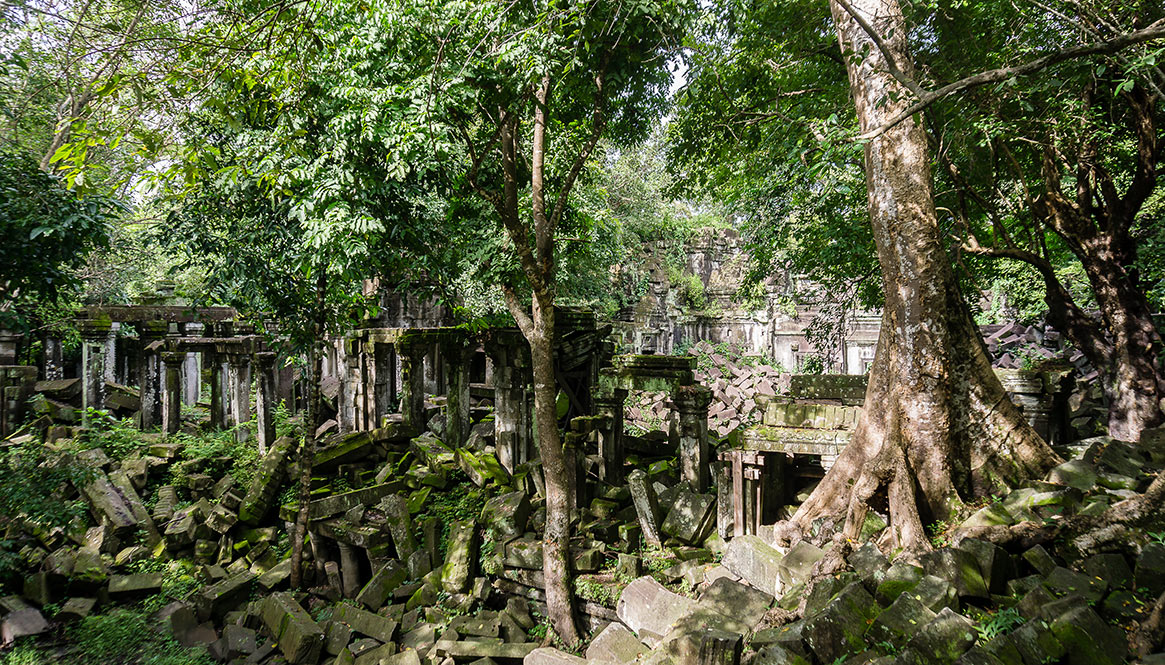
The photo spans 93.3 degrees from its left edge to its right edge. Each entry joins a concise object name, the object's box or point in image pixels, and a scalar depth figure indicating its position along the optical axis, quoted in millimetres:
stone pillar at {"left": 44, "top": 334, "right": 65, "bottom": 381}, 12523
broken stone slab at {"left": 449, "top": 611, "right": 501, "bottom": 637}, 5805
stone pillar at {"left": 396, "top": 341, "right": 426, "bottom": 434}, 10203
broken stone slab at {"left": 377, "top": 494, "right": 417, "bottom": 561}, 7113
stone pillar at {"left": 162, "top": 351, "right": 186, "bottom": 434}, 11195
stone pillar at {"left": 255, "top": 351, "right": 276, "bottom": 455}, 10148
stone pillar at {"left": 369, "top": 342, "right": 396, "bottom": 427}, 11047
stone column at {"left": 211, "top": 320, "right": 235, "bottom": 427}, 11602
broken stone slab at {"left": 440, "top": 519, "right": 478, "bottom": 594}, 6543
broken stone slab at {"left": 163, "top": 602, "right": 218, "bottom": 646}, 6305
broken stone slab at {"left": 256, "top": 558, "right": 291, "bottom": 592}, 7352
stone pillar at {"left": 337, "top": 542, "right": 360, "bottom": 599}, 7285
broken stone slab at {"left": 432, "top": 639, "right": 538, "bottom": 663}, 5375
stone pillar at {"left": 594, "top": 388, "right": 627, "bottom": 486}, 8398
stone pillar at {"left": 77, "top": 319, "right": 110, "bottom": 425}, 10438
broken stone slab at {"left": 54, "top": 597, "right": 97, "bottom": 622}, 6379
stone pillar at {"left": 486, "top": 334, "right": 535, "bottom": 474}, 9055
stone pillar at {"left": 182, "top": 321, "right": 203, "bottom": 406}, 16845
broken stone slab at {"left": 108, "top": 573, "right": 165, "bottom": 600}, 6996
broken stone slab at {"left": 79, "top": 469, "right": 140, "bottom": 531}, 8141
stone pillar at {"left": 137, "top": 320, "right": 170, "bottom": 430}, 11812
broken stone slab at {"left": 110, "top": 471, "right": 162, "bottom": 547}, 8156
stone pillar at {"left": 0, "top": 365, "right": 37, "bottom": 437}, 10070
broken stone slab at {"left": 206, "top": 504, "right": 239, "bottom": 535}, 8172
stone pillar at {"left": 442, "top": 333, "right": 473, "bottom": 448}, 9773
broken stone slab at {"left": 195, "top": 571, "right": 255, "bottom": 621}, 6746
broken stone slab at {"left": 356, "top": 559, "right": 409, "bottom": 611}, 6672
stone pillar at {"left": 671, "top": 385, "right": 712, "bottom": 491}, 7238
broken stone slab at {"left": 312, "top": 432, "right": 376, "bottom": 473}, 9195
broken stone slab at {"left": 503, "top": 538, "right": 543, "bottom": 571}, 6293
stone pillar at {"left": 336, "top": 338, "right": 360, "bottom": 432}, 11984
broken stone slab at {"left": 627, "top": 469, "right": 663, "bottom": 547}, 6609
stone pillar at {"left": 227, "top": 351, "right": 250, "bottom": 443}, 10977
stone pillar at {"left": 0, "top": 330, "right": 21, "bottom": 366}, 10930
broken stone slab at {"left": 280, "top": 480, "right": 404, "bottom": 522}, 7477
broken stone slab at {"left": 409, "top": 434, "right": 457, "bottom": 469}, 8797
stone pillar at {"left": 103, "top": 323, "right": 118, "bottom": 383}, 13492
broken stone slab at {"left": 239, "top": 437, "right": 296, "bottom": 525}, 8531
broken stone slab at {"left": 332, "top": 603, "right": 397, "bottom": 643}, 5957
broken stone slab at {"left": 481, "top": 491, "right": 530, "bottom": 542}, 6855
